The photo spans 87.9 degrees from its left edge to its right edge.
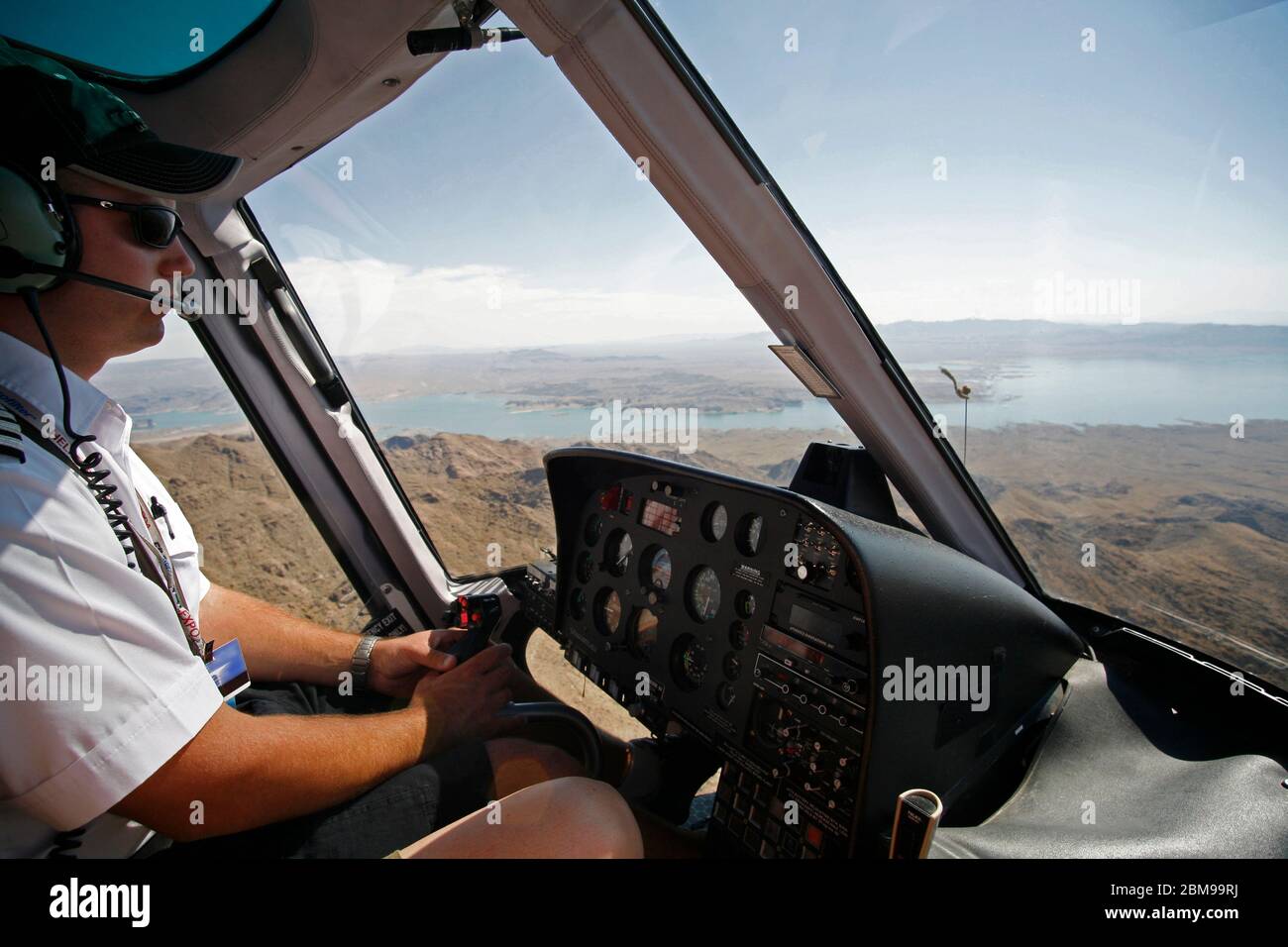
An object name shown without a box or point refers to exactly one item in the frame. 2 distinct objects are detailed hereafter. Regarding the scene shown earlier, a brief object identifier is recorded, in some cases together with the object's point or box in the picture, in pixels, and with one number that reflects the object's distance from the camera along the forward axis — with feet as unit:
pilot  2.89
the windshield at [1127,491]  4.32
